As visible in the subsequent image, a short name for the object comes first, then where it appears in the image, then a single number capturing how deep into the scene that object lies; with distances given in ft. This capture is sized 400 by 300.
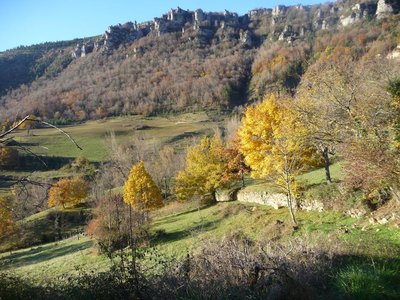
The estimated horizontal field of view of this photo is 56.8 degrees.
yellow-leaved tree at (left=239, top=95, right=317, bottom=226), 81.84
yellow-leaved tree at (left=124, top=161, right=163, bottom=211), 141.28
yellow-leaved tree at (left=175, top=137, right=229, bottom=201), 138.92
